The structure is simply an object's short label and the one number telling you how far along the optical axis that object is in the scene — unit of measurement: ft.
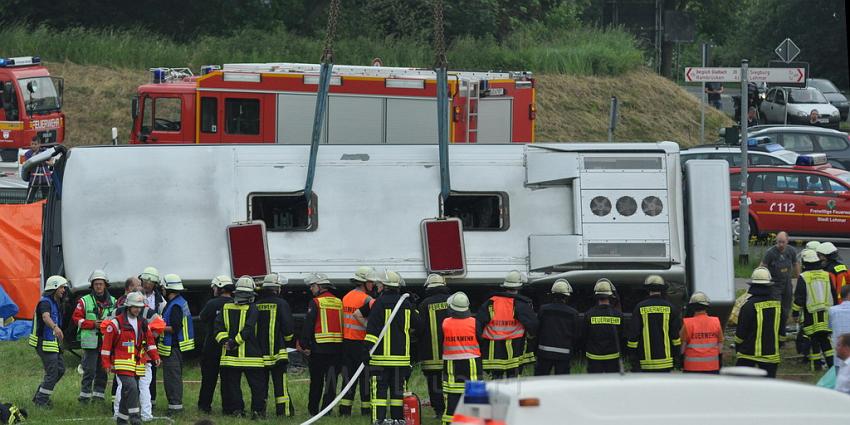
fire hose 42.28
